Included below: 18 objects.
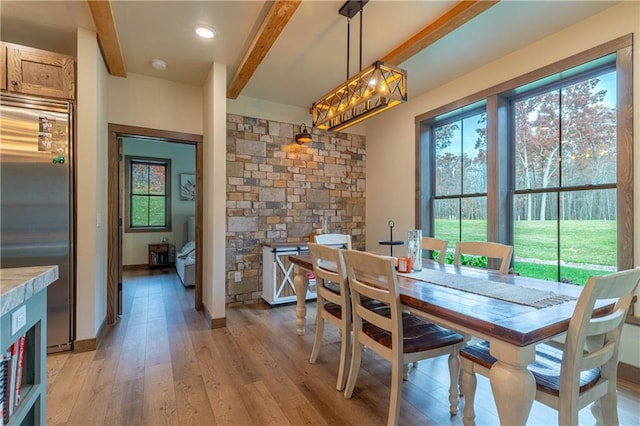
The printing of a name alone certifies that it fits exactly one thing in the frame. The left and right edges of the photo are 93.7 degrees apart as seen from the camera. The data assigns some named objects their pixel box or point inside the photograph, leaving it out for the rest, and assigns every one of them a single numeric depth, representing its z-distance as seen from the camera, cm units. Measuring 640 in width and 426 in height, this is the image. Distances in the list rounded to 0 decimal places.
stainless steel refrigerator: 236
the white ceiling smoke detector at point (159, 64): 311
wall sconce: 418
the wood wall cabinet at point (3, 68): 240
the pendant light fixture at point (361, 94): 204
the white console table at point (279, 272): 378
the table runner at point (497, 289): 146
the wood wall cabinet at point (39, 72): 245
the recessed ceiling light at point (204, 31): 256
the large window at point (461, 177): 341
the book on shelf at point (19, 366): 110
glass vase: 225
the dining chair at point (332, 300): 201
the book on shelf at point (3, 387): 99
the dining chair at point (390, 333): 158
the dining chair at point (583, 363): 114
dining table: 112
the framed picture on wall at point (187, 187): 689
